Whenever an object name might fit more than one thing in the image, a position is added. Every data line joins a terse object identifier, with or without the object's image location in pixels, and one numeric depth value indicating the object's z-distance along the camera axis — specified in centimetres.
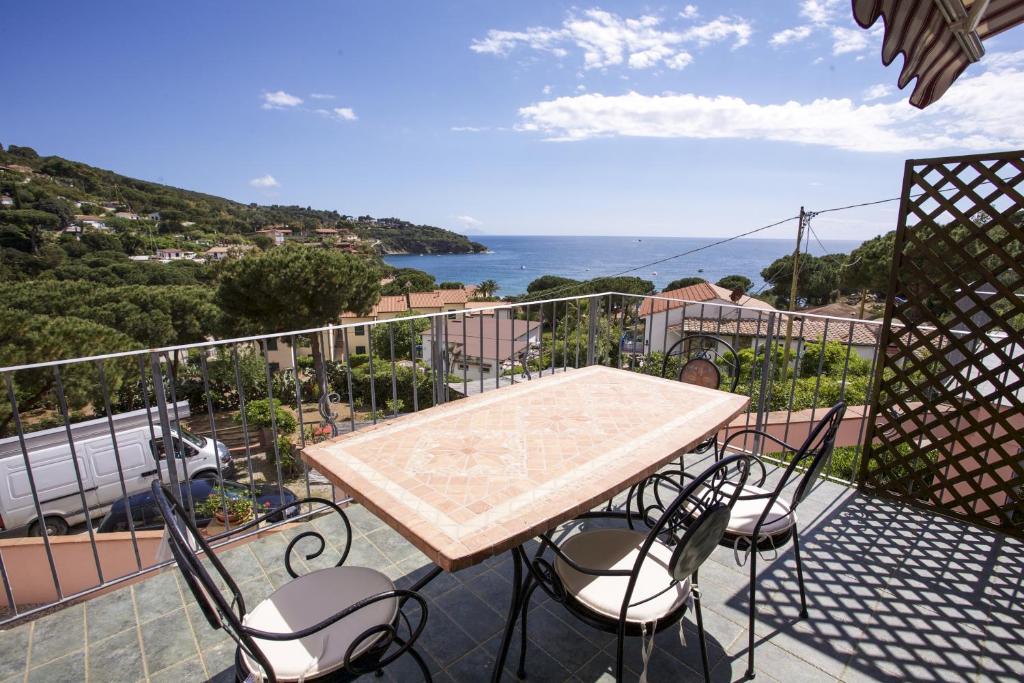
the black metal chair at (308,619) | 98
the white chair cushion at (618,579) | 129
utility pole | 1886
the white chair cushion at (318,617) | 113
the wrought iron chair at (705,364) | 276
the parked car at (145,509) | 725
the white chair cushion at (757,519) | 166
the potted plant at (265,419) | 1475
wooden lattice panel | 235
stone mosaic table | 121
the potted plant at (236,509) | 442
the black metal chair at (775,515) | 154
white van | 798
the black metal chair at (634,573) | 117
